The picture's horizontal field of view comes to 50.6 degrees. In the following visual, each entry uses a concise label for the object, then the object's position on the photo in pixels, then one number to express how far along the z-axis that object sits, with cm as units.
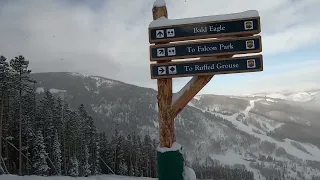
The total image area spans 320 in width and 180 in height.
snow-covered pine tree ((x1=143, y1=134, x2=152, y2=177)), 6550
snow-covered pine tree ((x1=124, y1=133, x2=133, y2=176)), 6161
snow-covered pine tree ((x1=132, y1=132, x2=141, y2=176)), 6281
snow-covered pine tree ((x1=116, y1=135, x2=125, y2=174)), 5954
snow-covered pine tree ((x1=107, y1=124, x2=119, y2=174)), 5901
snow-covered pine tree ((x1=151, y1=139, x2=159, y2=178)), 6888
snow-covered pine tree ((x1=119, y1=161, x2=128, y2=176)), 5809
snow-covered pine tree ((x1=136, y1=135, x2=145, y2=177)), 6372
